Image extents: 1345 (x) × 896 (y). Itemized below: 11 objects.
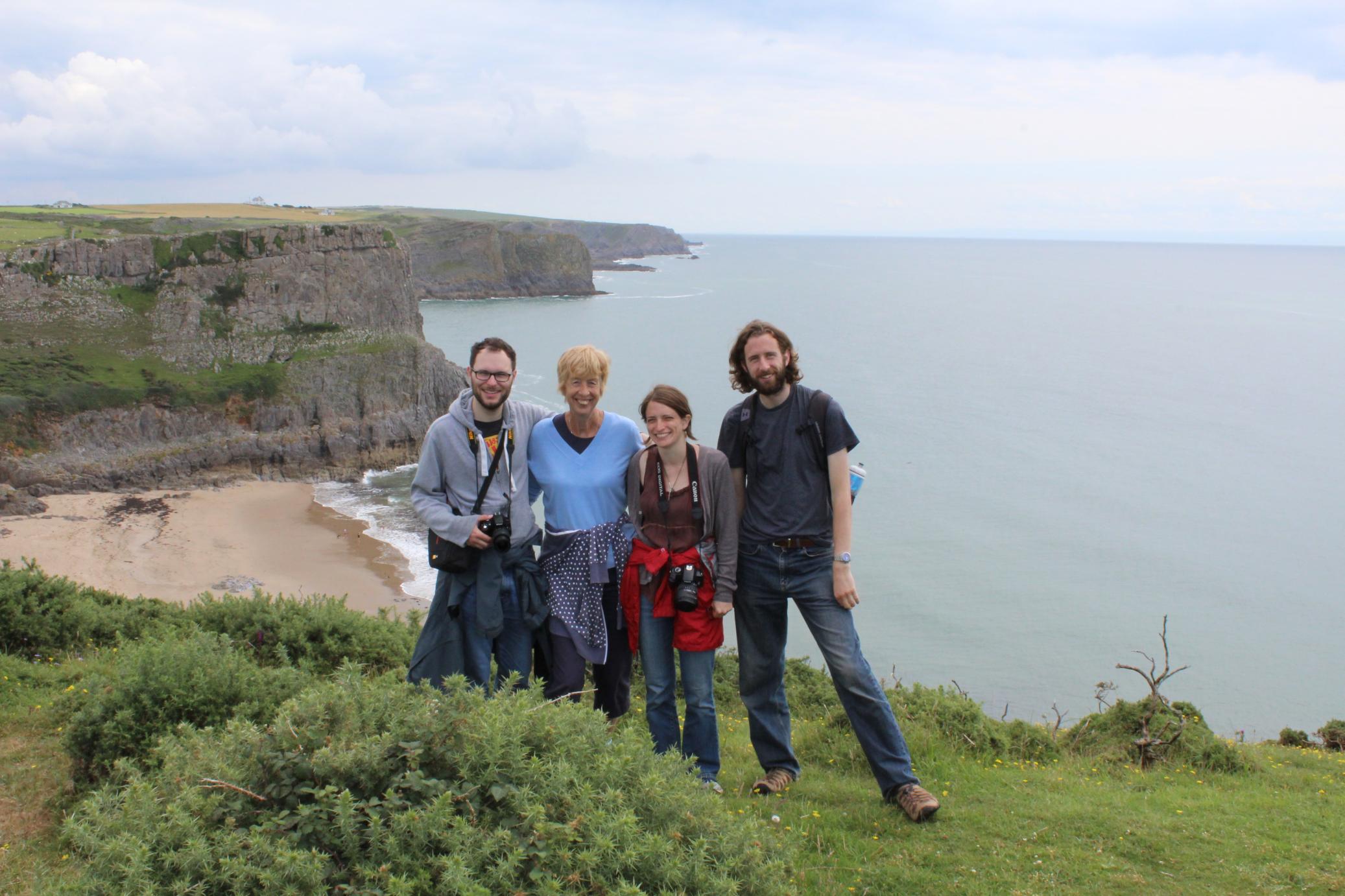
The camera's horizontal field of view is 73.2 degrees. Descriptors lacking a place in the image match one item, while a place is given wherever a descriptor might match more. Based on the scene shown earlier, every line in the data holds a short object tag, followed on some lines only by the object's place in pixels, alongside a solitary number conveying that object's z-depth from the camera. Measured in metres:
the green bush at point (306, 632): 7.73
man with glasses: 4.58
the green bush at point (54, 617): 7.89
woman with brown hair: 4.45
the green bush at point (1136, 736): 7.04
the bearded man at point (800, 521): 4.48
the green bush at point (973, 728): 6.75
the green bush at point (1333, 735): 9.09
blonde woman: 4.59
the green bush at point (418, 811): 2.47
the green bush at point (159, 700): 4.96
